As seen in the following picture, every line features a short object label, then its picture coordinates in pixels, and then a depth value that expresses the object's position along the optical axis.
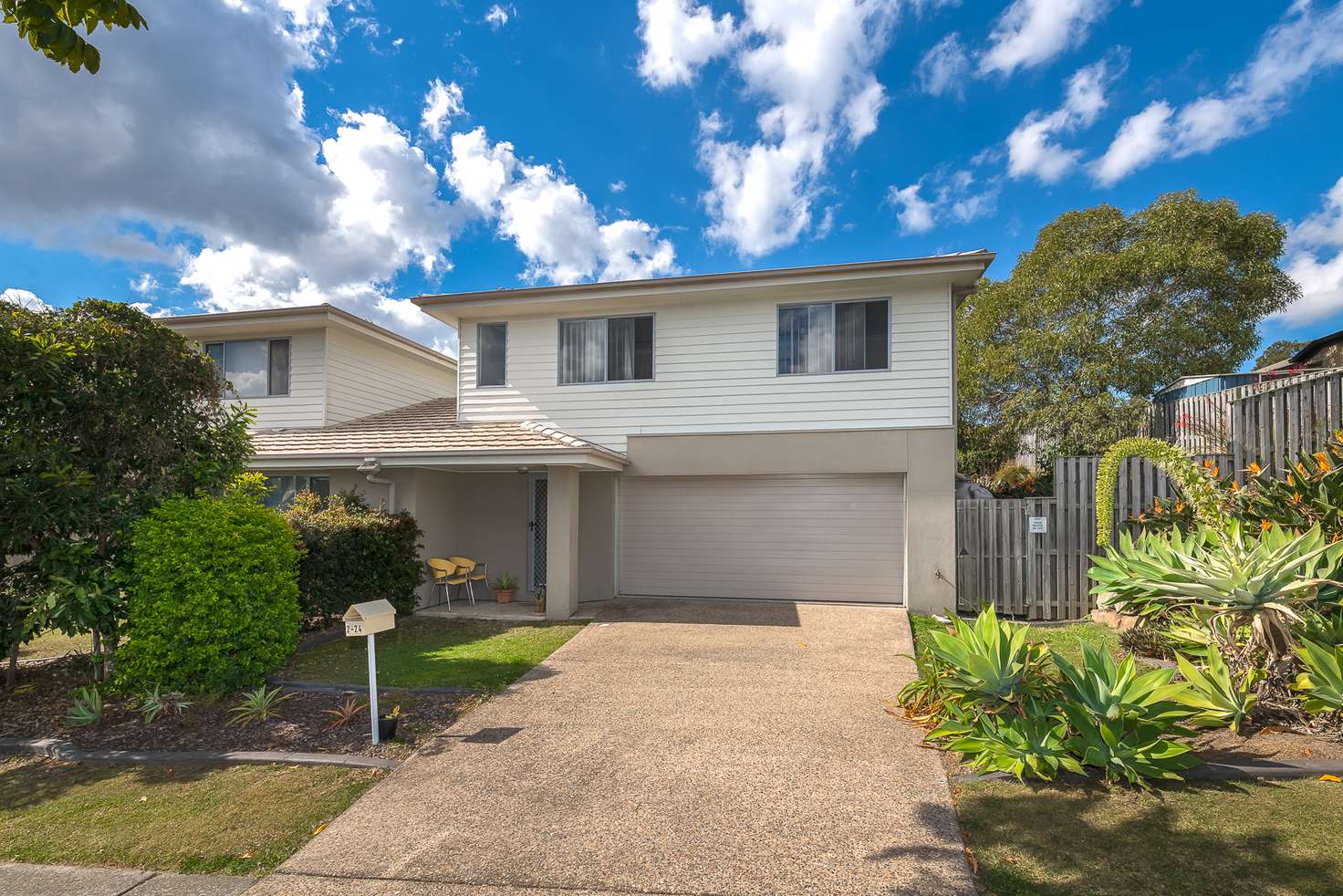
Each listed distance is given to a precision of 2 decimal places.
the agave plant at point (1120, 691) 4.16
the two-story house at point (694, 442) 10.34
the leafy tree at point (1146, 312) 15.45
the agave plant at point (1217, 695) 4.54
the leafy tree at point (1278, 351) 33.20
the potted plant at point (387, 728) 5.13
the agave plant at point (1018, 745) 4.02
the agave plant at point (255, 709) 5.51
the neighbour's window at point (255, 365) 13.41
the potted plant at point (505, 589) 11.64
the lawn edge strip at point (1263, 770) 4.02
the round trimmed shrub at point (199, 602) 5.62
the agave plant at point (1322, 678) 4.18
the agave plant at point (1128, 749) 3.93
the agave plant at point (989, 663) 4.59
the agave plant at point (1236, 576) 4.47
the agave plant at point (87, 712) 5.44
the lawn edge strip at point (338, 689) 6.34
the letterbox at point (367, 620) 5.03
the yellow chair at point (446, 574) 10.93
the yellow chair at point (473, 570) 11.27
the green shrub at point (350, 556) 8.98
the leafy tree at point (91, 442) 5.54
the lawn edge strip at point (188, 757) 4.72
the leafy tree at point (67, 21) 2.93
